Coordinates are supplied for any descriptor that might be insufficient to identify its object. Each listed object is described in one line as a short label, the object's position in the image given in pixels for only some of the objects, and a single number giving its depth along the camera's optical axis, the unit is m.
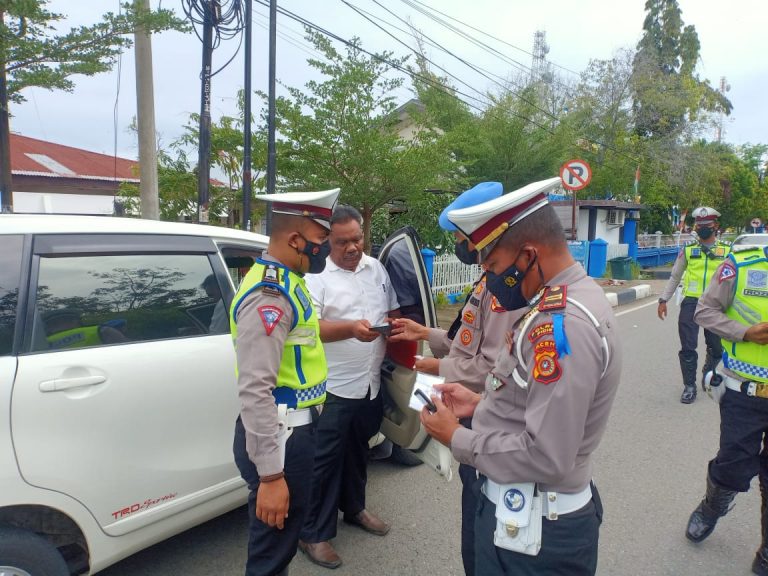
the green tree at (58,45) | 5.07
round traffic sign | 11.20
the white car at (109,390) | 1.94
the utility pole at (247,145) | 7.79
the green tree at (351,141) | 7.84
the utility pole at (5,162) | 6.09
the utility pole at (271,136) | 7.56
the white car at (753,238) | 11.27
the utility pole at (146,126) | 6.37
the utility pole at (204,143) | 6.98
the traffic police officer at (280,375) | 1.81
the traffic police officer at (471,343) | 2.11
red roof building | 20.32
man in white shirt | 2.77
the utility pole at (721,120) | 28.91
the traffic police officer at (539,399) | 1.31
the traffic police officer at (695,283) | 5.50
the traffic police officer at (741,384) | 2.71
